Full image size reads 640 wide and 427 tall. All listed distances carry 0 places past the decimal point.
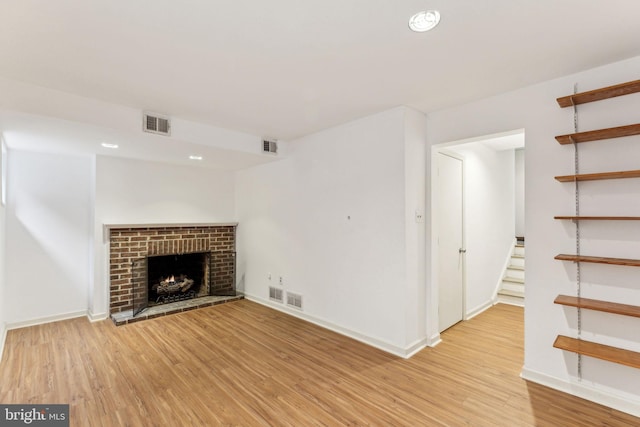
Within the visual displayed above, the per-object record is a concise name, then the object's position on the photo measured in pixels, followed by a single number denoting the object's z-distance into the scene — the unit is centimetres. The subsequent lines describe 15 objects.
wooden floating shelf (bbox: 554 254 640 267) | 209
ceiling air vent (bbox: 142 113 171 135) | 324
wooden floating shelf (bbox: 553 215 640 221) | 211
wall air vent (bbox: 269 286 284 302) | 477
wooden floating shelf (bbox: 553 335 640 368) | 210
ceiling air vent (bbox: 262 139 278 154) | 439
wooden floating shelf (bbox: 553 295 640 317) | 211
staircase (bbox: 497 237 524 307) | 493
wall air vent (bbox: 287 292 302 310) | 442
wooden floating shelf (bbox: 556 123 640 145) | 215
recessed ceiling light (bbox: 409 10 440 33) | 174
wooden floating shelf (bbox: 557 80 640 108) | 214
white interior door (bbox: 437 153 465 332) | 374
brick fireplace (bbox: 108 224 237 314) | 446
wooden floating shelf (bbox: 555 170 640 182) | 212
